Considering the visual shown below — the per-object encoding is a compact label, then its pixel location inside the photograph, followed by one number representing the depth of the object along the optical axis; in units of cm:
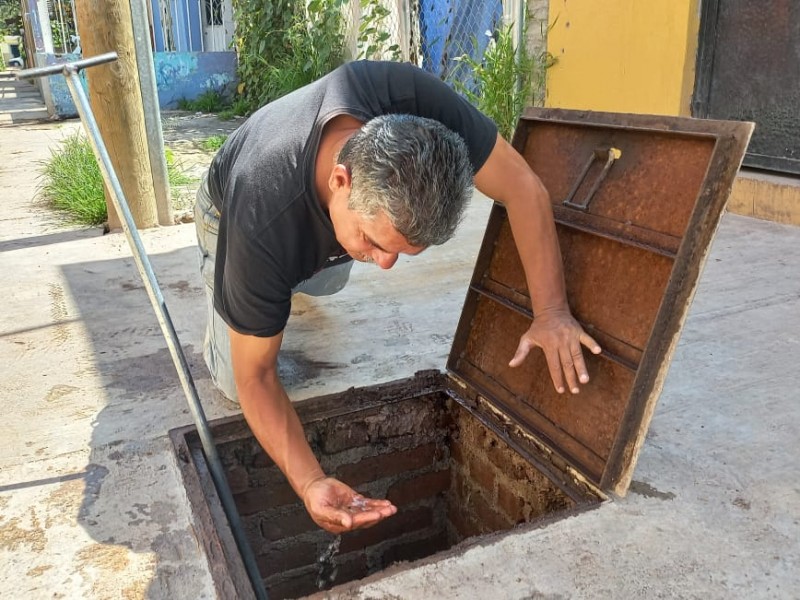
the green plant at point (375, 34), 778
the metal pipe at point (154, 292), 200
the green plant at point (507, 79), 567
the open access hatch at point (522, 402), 170
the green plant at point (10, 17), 2967
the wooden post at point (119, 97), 404
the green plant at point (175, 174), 539
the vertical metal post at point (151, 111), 415
